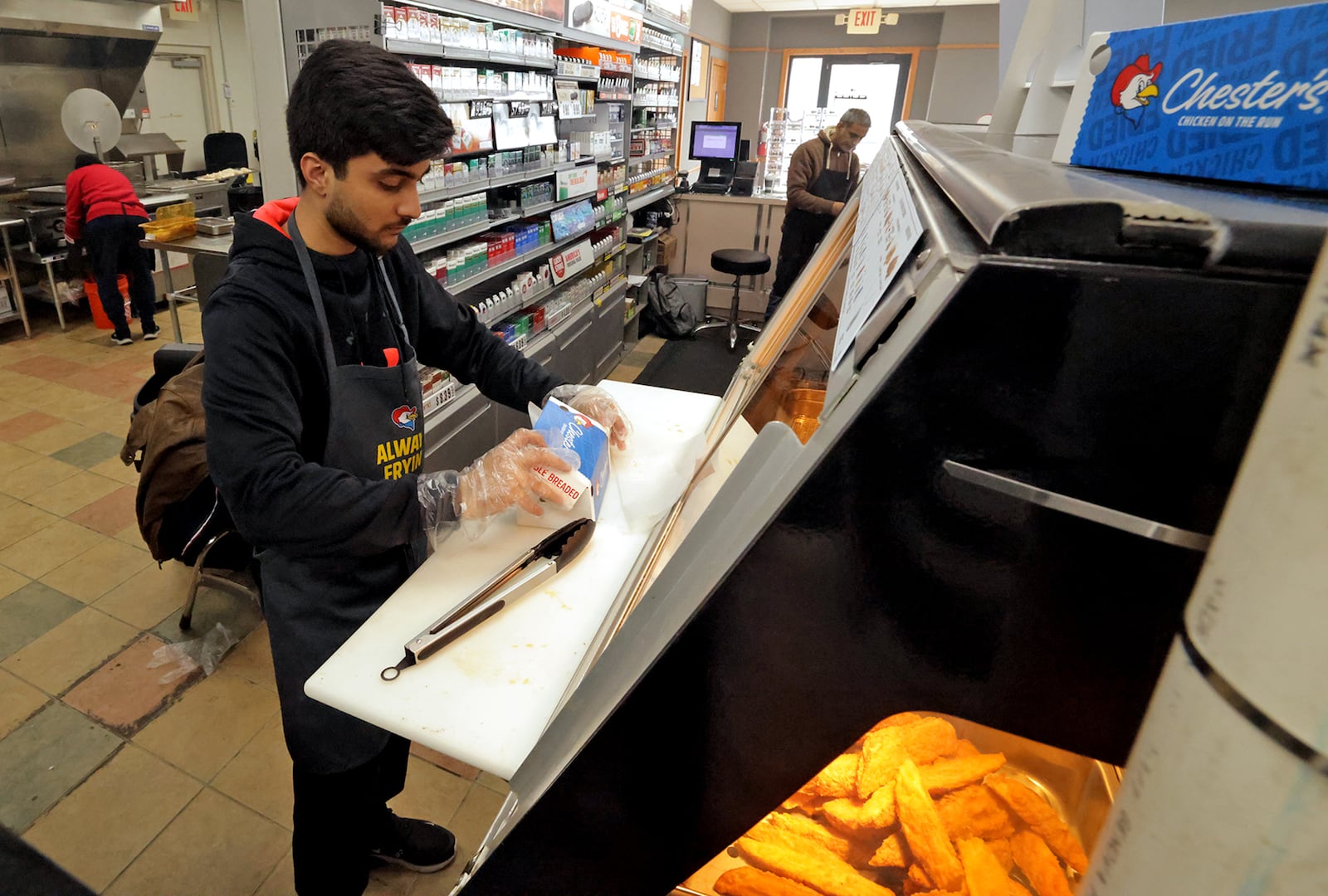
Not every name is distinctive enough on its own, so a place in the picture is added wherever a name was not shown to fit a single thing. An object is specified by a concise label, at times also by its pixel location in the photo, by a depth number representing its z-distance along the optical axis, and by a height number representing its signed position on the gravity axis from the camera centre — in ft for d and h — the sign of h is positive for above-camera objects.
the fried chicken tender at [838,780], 3.10 -2.49
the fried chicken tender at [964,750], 3.09 -2.32
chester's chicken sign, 1.54 +0.27
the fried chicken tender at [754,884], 2.73 -2.62
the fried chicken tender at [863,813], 2.92 -2.50
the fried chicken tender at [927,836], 2.68 -2.39
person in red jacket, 17.58 -2.34
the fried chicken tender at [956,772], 2.97 -2.33
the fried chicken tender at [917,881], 2.71 -2.53
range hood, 19.19 +1.73
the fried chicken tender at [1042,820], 2.80 -2.40
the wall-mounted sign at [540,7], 10.79 +2.38
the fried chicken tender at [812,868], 2.73 -2.56
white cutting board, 3.36 -2.50
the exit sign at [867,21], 26.71 +5.93
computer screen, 23.07 +1.06
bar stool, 20.54 -2.44
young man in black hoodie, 4.10 -1.64
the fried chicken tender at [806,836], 2.90 -2.57
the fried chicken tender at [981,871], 2.62 -2.45
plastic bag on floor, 8.75 -6.21
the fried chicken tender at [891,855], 2.84 -2.54
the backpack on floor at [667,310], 21.67 -4.07
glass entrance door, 34.24 +4.63
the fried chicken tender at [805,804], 3.07 -2.58
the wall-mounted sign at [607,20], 13.33 +2.82
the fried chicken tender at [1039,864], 2.65 -2.44
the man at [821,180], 18.15 +0.05
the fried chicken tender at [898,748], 3.05 -2.30
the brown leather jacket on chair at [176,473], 7.75 -3.59
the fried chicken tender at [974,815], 2.86 -2.41
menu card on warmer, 1.90 -0.19
